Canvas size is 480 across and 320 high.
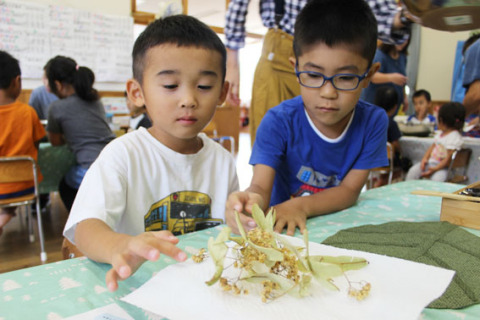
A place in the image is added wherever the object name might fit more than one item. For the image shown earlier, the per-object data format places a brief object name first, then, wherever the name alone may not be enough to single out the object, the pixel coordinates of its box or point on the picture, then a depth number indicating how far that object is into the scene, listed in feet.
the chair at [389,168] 9.39
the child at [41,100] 11.19
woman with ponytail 7.89
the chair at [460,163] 9.03
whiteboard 12.95
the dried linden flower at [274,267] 1.44
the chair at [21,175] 6.20
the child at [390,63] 10.24
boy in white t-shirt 2.50
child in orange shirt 6.91
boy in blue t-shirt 3.27
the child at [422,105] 15.64
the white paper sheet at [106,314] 1.40
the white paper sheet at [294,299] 1.35
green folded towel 1.70
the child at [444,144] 9.04
